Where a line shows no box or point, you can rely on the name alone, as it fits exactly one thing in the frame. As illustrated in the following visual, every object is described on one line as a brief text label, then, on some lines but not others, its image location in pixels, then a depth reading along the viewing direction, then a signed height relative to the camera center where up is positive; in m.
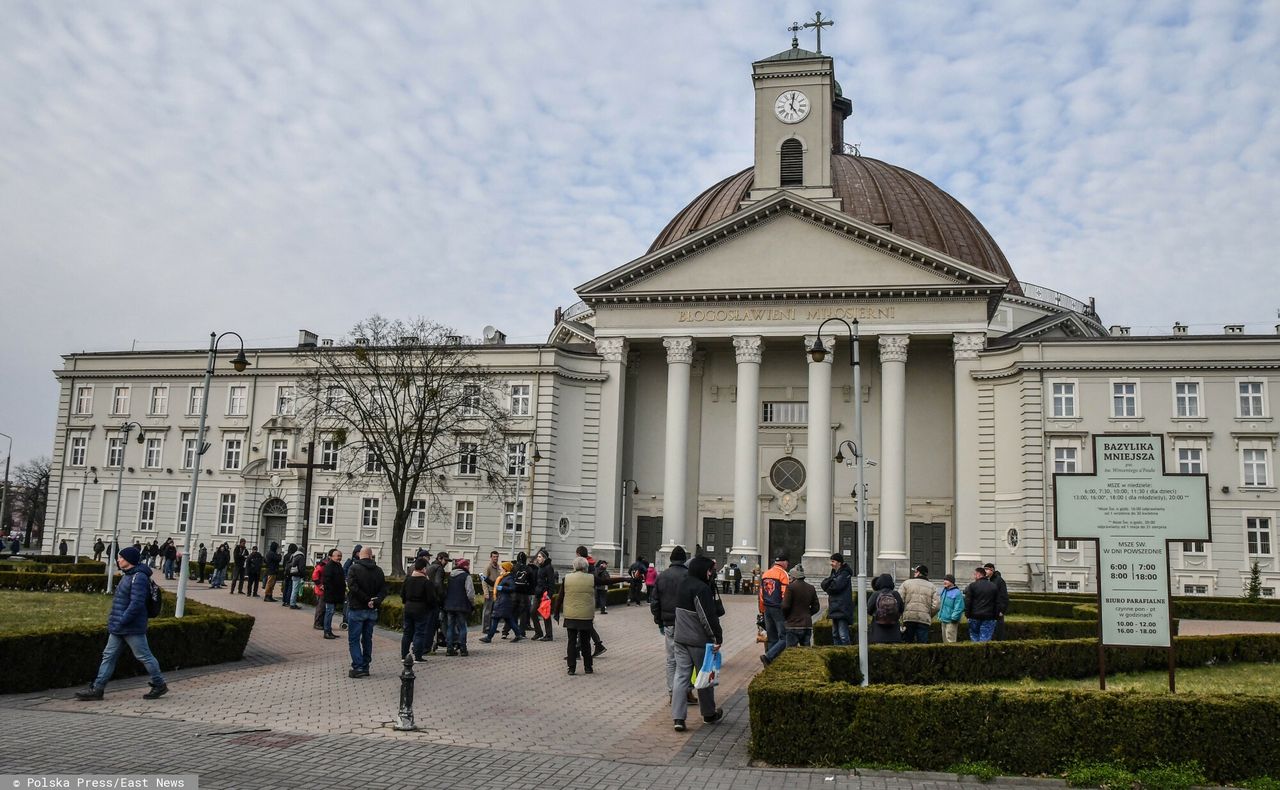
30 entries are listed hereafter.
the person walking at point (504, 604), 23.84 -1.82
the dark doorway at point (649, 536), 55.38 -0.34
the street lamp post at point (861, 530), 15.74 +0.11
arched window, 56.41 +20.21
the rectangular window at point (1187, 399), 45.94 +6.50
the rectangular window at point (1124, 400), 46.56 +6.50
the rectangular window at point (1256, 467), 44.50 +3.49
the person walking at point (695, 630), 13.94 -1.35
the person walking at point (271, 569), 33.34 -1.67
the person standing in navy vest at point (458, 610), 21.20 -1.76
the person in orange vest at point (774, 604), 18.67 -1.28
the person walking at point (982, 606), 20.97 -1.34
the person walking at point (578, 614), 19.09 -1.59
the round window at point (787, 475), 54.75 +3.13
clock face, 56.25 +23.24
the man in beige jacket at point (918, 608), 20.09 -1.37
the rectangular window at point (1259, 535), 43.91 +0.56
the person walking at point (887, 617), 18.73 -1.46
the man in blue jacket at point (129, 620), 14.59 -1.50
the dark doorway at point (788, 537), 54.25 -0.17
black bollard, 13.05 -2.27
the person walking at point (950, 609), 21.55 -1.46
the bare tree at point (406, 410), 48.50 +5.51
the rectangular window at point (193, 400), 59.12 +6.61
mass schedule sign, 13.41 +0.27
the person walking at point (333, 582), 22.75 -1.36
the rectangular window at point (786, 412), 54.88 +6.49
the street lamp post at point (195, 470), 21.48 +1.08
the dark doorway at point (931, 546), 51.84 -0.40
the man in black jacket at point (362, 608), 17.62 -1.49
